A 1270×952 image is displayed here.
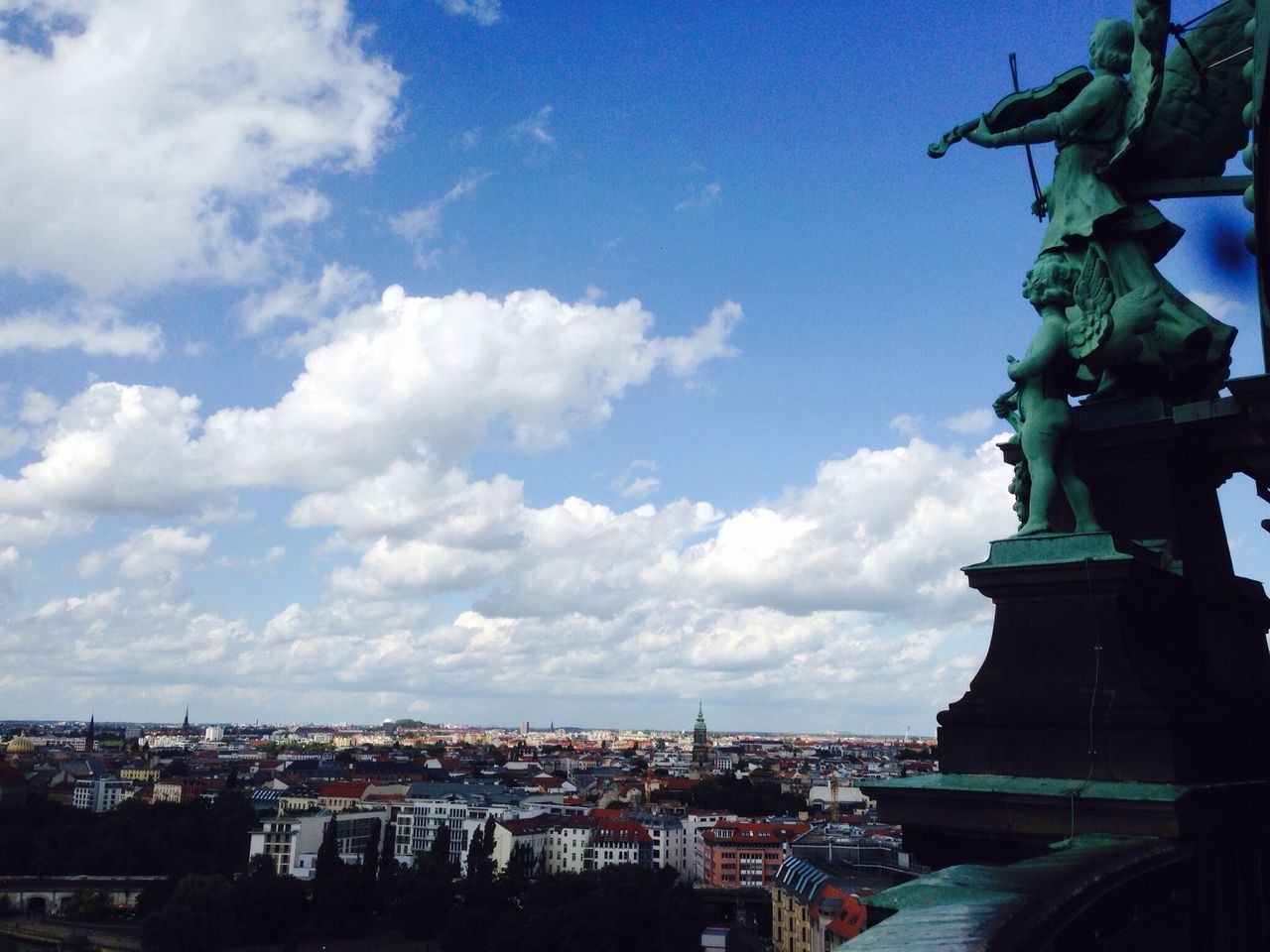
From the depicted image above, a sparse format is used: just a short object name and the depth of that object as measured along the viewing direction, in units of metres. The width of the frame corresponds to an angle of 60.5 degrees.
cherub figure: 6.32
